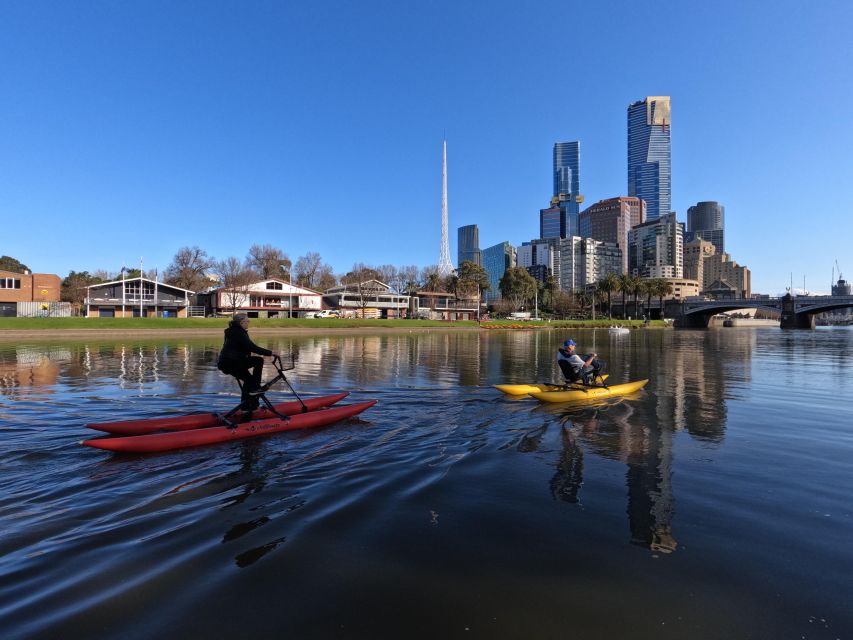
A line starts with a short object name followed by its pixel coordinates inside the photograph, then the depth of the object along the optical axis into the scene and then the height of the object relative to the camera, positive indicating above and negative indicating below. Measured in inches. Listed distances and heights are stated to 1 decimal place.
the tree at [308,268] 5027.1 +559.3
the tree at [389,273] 5000.0 +503.0
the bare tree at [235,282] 3326.3 +273.8
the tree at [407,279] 5049.2 +439.4
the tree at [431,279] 5039.4 +448.5
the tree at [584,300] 6003.9 +250.2
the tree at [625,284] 5010.8 +380.0
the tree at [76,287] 3371.6 +257.1
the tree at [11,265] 4414.4 +537.7
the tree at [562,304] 5497.0 +178.4
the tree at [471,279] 4904.0 +434.1
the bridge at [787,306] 4418.6 +130.3
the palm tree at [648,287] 5047.7 +346.7
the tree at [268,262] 4437.7 +574.9
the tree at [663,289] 5211.6 +340.8
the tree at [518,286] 5408.5 +392.0
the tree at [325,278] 5080.7 +455.7
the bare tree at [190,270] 3951.8 +436.3
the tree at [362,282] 4143.7 +361.0
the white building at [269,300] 3412.9 +153.1
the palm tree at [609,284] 4987.7 +382.6
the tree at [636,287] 4980.3 +346.5
